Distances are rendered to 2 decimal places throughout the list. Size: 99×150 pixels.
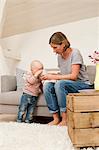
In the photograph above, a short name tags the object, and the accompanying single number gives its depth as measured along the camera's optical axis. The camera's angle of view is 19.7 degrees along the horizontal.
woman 2.47
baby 2.89
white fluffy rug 1.72
